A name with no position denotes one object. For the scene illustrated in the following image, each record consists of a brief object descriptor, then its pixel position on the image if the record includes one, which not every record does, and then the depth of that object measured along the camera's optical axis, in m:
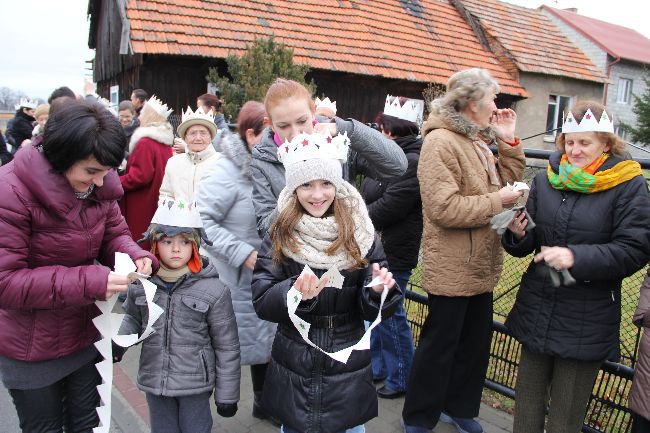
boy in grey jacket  2.61
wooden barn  11.49
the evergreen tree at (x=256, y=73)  9.43
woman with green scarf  2.45
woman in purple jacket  2.09
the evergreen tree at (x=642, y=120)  26.39
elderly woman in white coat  4.62
